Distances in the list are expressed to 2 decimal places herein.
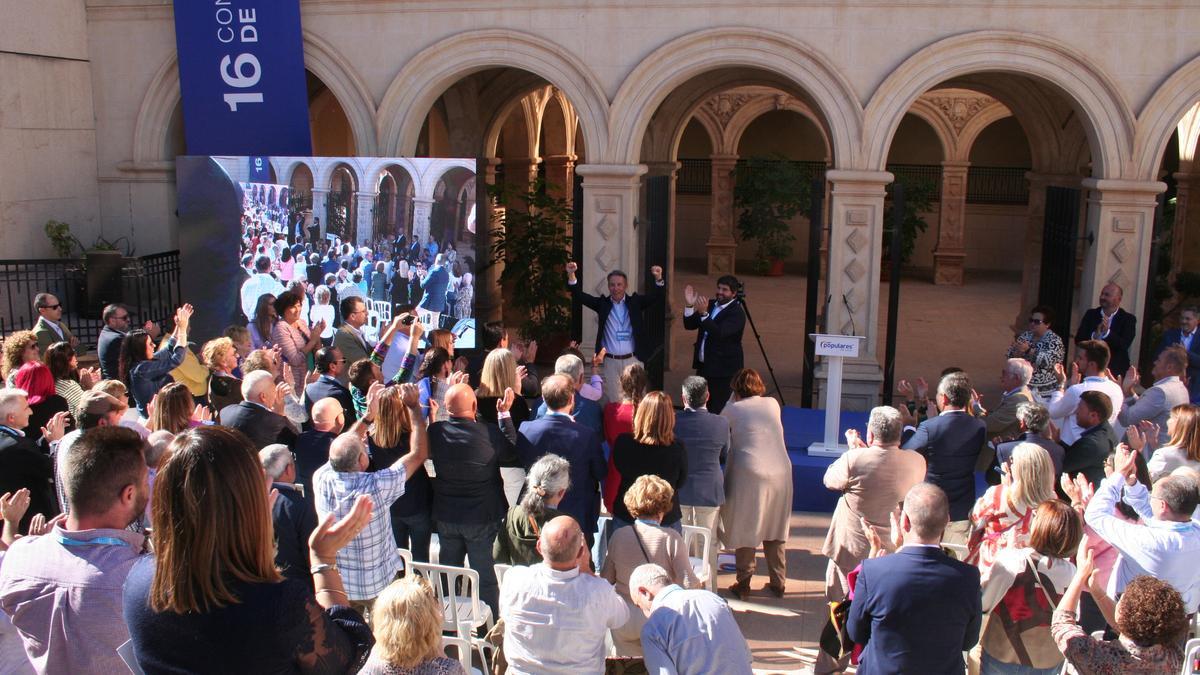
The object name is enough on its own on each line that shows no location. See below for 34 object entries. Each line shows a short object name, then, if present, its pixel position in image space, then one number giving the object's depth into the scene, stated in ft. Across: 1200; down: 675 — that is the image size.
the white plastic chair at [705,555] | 18.10
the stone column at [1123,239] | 32.35
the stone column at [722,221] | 73.72
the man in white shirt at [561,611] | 13.16
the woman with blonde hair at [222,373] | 22.26
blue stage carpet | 26.94
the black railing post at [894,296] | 32.37
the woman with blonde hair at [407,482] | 18.28
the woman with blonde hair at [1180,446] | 18.33
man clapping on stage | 29.84
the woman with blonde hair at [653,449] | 18.74
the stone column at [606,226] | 35.04
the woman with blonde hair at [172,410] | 17.88
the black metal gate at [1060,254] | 34.40
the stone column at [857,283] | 33.81
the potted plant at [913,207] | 70.08
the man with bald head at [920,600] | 12.62
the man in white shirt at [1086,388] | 22.78
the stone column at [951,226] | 69.87
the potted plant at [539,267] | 40.19
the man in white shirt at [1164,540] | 14.44
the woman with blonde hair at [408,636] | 10.85
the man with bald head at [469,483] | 18.28
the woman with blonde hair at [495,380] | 21.42
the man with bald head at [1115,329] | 29.78
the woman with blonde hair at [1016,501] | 15.11
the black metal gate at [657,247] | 36.73
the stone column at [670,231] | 43.31
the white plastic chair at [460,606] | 16.30
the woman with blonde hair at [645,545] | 15.31
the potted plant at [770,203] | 68.13
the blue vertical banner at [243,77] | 35.88
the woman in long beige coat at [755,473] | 21.04
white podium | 26.76
